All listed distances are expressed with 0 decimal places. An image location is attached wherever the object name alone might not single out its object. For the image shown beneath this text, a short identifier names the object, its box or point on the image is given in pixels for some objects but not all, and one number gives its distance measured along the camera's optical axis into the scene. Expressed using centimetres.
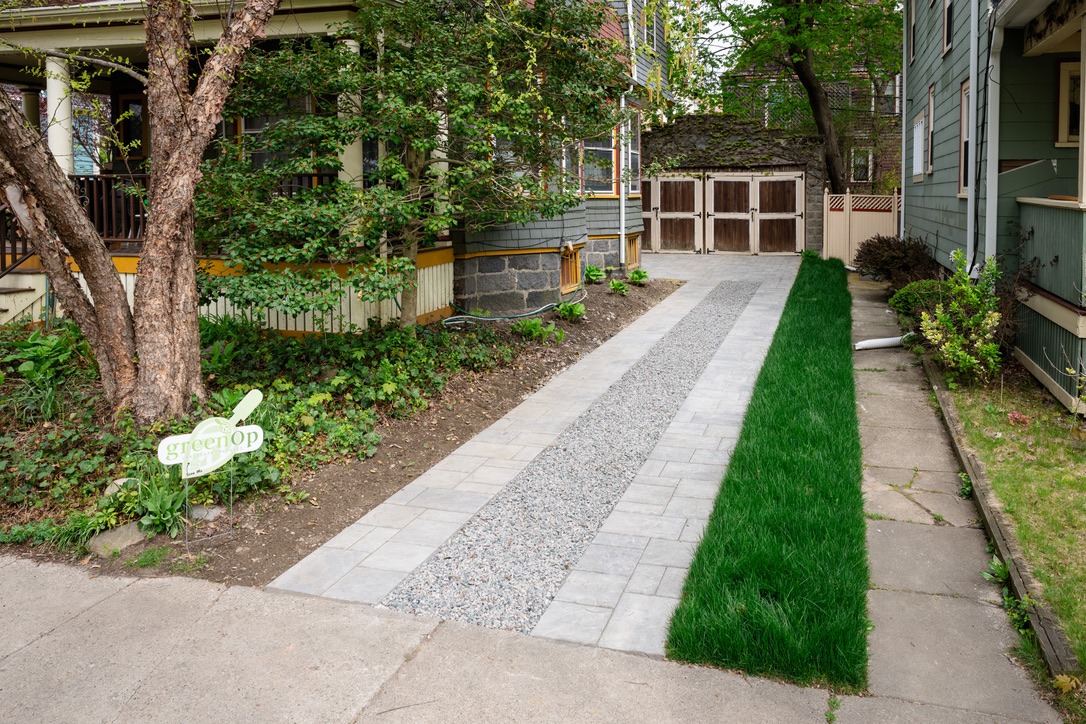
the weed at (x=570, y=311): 1241
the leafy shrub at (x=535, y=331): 1115
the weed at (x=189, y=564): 518
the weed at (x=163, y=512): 560
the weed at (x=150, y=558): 525
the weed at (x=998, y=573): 477
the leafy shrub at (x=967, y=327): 824
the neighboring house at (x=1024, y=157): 761
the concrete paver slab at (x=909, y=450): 671
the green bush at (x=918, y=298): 961
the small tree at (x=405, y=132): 796
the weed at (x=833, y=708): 362
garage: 2228
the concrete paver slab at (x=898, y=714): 360
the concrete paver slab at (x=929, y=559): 478
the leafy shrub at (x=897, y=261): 1371
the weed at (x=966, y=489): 604
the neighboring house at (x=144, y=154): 995
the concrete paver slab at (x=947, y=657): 373
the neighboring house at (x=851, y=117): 2494
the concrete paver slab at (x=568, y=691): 370
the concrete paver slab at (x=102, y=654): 385
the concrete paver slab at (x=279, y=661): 379
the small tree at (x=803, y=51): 2072
